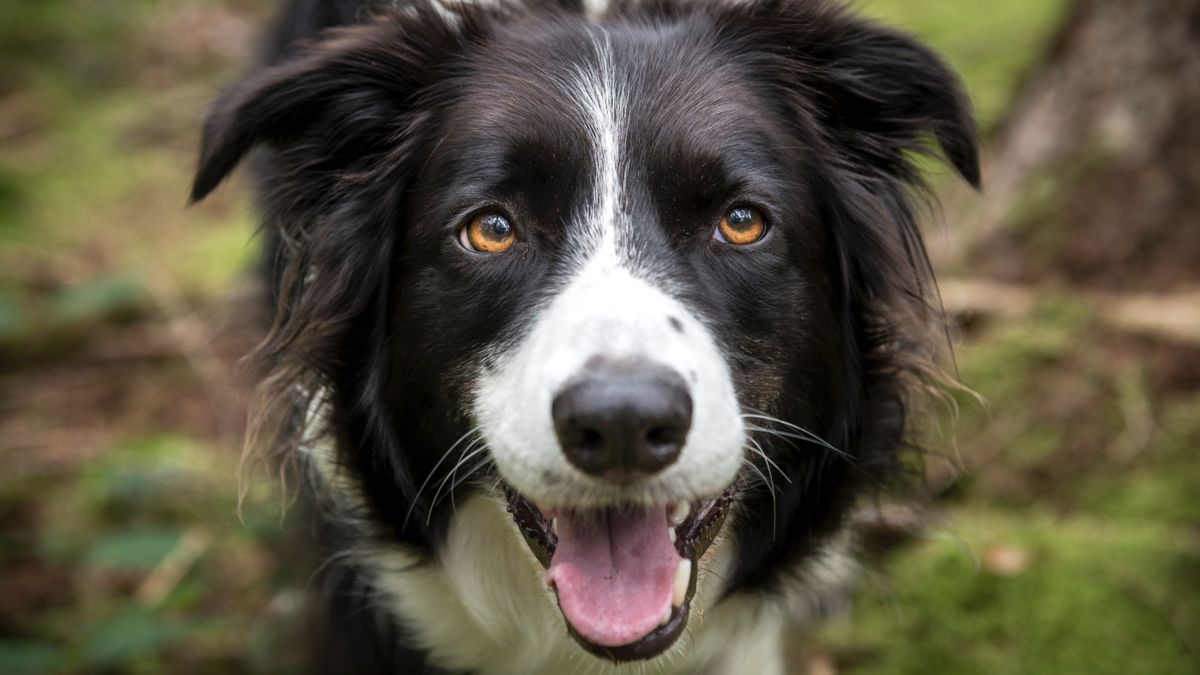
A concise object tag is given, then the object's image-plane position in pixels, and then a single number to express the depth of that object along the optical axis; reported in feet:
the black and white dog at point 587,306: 7.14
